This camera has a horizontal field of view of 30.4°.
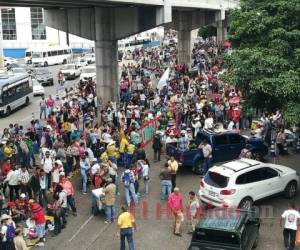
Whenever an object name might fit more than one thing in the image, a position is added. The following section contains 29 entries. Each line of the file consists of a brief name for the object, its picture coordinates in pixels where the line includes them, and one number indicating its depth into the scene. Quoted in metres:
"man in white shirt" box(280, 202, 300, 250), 14.54
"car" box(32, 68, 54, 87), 50.88
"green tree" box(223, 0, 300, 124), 17.20
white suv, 17.11
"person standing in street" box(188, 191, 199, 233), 16.10
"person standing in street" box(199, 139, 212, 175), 21.52
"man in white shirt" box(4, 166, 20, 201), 18.78
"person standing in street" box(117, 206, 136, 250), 14.61
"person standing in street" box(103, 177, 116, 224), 16.90
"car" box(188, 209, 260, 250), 13.28
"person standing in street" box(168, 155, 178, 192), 18.97
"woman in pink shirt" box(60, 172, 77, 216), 17.41
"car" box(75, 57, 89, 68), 60.59
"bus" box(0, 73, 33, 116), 35.34
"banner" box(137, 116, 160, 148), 26.39
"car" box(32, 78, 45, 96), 44.23
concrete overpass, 34.03
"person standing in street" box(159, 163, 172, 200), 18.77
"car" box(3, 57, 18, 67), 69.46
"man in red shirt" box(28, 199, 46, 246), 15.65
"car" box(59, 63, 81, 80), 54.82
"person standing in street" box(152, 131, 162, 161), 23.64
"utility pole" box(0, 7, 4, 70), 57.71
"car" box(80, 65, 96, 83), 47.56
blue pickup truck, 21.77
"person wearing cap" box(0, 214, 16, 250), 14.41
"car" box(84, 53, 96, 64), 65.53
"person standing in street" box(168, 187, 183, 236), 16.03
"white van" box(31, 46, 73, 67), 69.19
